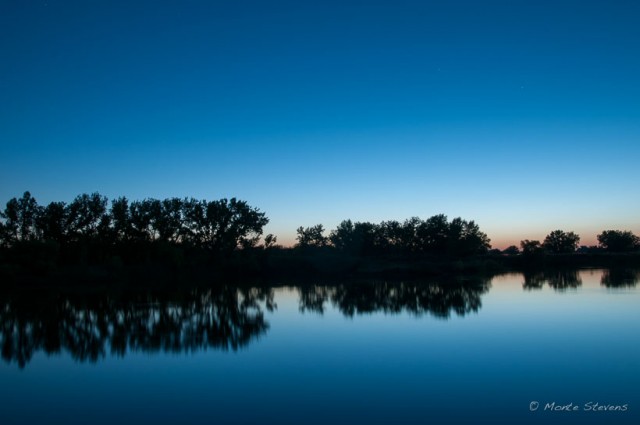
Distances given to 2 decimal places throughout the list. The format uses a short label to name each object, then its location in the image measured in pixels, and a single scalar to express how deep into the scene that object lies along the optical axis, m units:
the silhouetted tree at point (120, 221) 71.06
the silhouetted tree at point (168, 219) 73.75
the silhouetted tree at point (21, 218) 65.00
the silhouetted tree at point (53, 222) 67.38
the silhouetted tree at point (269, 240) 79.78
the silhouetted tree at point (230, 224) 77.06
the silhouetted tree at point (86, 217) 68.94
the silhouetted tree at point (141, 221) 72.00
